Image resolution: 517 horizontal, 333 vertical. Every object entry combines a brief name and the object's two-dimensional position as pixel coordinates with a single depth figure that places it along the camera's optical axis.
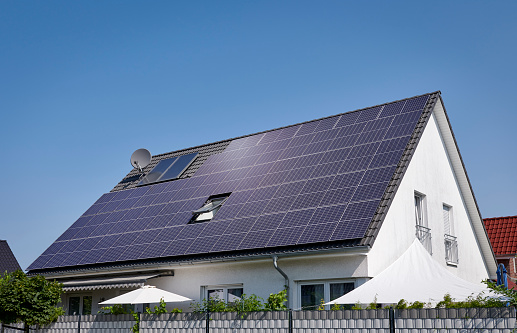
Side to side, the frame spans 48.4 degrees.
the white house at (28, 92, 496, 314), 15.56
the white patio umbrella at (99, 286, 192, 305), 15.41
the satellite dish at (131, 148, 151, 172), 27.22
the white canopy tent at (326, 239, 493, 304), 12.05
